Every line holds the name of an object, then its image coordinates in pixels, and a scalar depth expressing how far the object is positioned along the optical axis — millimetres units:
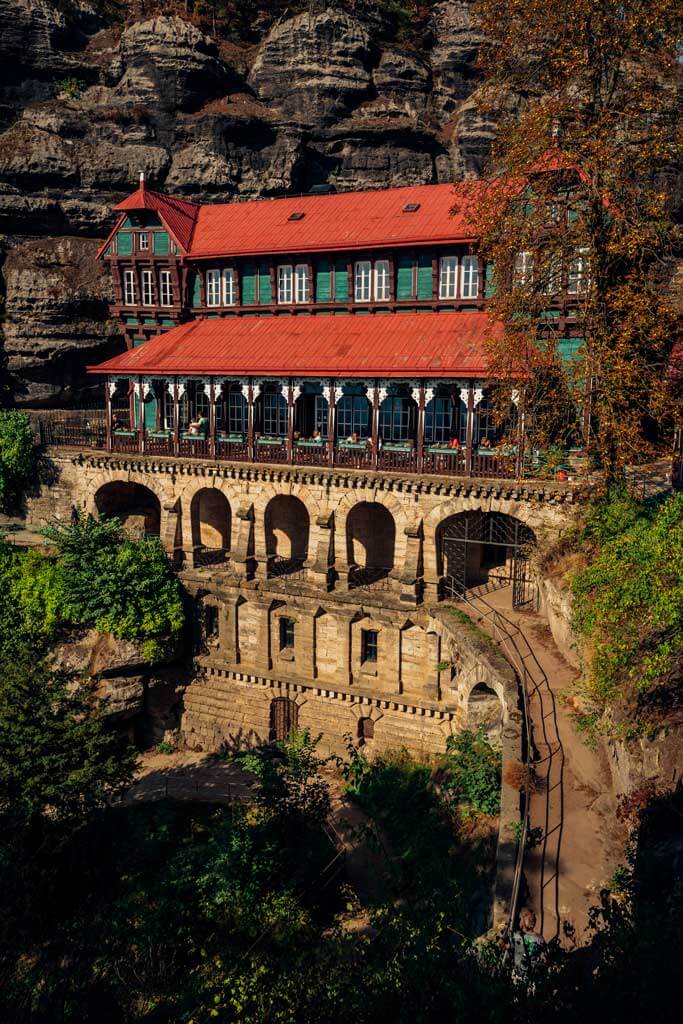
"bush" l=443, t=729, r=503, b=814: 21438
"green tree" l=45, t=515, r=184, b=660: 30781
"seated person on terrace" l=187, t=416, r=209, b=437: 35472
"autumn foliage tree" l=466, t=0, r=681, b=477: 21828
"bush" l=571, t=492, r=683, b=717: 16500
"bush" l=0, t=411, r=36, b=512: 36531
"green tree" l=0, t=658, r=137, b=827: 22984
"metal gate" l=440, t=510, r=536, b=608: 29219
